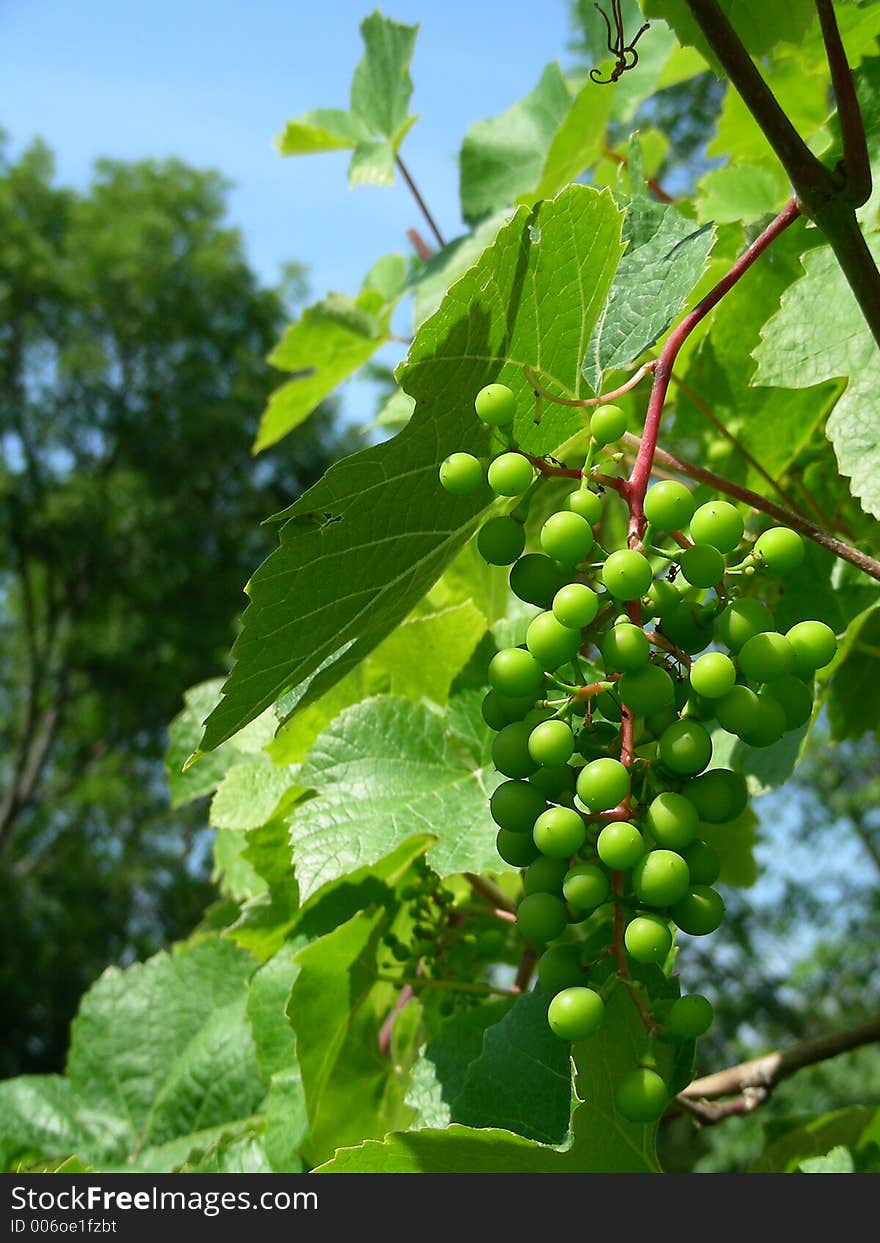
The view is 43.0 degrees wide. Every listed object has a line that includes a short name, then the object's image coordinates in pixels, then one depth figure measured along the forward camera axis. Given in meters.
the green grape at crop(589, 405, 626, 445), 0.53
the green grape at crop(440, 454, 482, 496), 0.52
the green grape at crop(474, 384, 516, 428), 0.51
